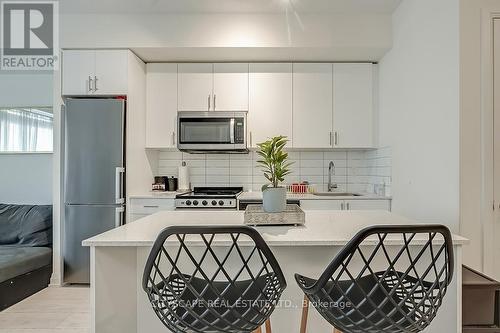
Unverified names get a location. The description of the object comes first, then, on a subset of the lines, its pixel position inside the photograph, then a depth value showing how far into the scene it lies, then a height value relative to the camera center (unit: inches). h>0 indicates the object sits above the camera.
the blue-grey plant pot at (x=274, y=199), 65.9 -6.0
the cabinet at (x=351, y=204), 127.1 -13.6
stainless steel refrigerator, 123.0 -2.6
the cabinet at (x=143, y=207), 126.6 -14.8
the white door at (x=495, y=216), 80.8 -11.4
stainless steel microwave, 134.4 +15.0
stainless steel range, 126.3 -12.4
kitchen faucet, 151.7 -2.9
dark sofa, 109.6 -29.9
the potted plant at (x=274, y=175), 63.7 -1.3
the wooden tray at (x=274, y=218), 63.9 -9.5
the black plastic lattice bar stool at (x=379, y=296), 42.0 -17.9
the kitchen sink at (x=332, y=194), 142.1 -11.0
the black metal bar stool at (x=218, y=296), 41.9 -18.6
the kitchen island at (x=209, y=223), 55.4 -17.9
